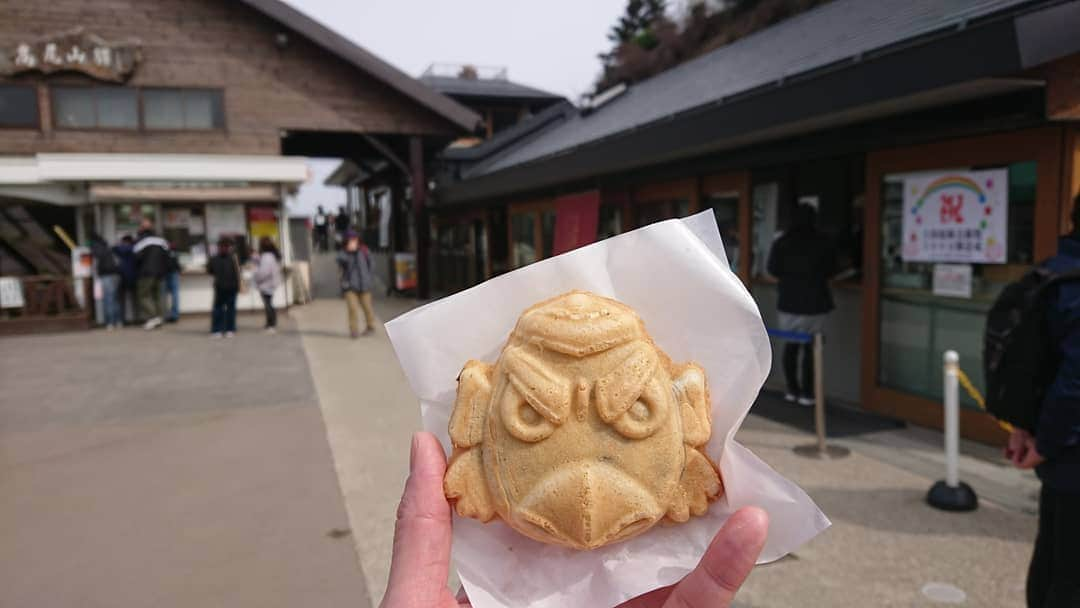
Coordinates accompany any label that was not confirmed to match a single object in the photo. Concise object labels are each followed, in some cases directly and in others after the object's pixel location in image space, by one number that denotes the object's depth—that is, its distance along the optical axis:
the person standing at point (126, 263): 12.61
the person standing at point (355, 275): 10.78
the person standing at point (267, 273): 11.74
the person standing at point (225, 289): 11.20
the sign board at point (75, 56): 13.25
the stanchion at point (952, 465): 4.04
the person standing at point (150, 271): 12.49
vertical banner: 8.70
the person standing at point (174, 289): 13.48
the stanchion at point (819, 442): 4.99
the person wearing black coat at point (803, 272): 6.25
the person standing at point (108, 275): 12.44
